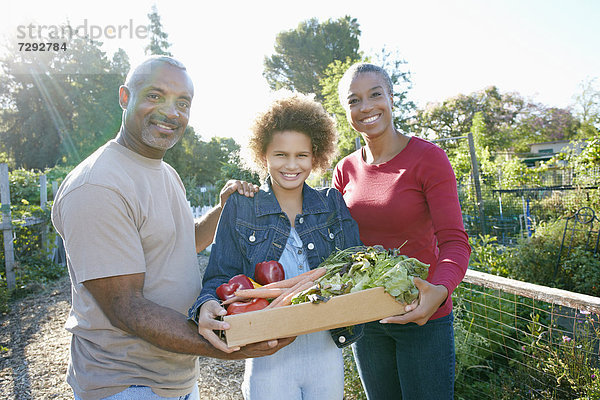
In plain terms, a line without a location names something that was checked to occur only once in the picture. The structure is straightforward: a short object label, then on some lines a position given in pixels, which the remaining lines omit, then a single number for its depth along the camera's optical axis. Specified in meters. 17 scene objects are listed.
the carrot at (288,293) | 1.59
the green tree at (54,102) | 28.55
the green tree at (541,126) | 33.03
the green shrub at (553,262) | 4.95
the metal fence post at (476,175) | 7.32
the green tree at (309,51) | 31.14
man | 1.45
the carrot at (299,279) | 1.68
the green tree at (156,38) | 28.33
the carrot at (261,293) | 1.59
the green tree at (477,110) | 30.64
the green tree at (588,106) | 31.47
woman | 2.05
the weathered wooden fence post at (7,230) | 6.86
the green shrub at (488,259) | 5.36
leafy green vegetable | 1.53
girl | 1.76
